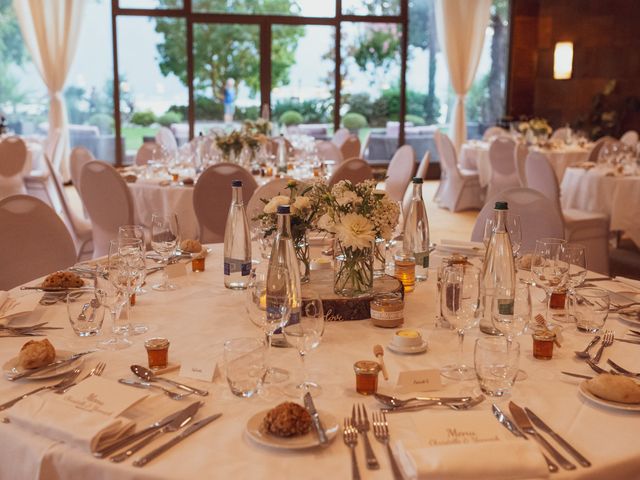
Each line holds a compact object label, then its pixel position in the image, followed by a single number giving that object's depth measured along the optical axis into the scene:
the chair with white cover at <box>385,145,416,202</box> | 6.05
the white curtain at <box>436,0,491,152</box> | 11.77
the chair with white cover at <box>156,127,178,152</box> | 8.66
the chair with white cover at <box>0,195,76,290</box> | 3.23
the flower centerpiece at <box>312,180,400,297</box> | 2.22
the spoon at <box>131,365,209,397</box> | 1.74
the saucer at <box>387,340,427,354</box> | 2.01
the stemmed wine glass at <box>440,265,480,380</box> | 1.90
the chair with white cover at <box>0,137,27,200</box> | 7.47
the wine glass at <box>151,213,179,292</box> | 2.74
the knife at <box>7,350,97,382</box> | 1.80
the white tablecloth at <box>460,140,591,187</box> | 8.84
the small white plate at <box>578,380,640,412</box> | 1.66
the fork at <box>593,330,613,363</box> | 1.99
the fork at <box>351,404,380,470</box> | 1.43
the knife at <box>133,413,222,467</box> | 1.44
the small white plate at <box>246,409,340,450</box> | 1.47
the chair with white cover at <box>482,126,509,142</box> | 10.61
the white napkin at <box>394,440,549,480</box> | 1.37
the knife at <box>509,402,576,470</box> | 1.44
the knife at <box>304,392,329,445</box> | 1.49
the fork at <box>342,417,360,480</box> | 1.39
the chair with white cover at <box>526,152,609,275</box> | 5.87
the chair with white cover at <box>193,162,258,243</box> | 4.97
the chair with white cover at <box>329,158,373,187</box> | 5.44
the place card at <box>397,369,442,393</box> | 1.75
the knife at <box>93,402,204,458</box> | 1.48
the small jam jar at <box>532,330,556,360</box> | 1.97
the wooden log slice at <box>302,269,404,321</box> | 2.26
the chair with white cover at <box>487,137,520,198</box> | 8.77
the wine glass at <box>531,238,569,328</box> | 2.39
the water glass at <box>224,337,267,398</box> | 1.73
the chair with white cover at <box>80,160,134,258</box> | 4.97
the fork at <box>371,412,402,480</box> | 1.41
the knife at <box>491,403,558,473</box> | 1.55
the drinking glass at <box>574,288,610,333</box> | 2.10
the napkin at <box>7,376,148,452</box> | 1.50
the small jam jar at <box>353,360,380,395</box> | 1.73
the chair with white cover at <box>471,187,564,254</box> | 3.50
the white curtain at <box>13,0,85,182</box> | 10.66
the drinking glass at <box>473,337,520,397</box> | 1.71
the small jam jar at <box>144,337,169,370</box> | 1.88
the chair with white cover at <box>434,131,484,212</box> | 9.38
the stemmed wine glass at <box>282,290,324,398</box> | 1.74
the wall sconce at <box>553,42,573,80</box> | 10.96
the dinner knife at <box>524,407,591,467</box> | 1.46
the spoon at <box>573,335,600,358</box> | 1.99
